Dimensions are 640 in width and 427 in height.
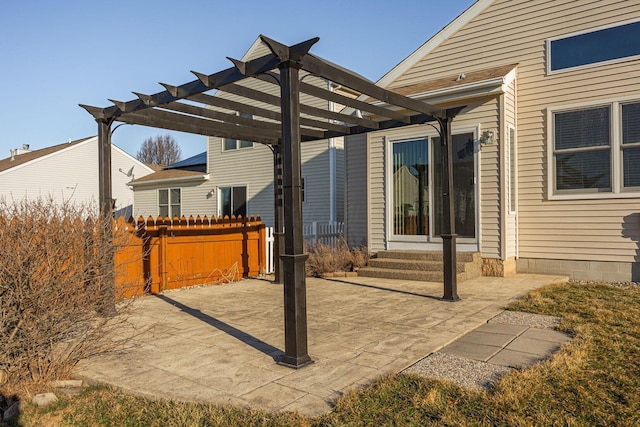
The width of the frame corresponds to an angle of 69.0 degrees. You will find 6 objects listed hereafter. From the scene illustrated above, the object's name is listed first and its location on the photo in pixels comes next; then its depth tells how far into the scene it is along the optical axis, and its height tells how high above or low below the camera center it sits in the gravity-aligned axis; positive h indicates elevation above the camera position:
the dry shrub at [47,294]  3.54 -0.65
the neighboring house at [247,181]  14.62 +1.10
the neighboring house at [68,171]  23.52 +2.29
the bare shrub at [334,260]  9.71 -1.07
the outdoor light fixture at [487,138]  8.68 +1.29
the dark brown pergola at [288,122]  4.07 +1.30
